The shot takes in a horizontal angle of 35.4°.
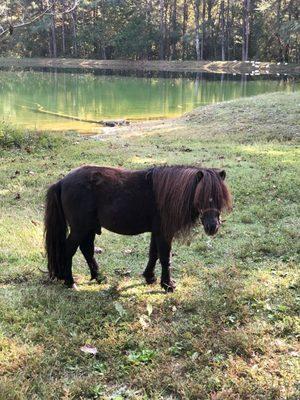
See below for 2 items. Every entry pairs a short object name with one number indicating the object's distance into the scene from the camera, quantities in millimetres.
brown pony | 4910
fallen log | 22734
